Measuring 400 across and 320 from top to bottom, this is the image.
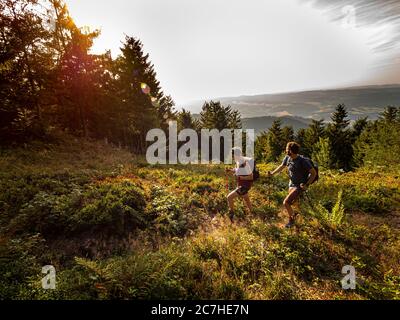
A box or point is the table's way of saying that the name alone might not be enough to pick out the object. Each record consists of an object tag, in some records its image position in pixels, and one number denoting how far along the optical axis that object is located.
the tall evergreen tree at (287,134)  61.32
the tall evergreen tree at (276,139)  60.87
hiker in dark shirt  6.74
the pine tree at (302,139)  57.91
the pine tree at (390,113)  56.93
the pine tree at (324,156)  33.11
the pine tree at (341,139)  49.97
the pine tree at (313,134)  55.12
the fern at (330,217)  7.16
